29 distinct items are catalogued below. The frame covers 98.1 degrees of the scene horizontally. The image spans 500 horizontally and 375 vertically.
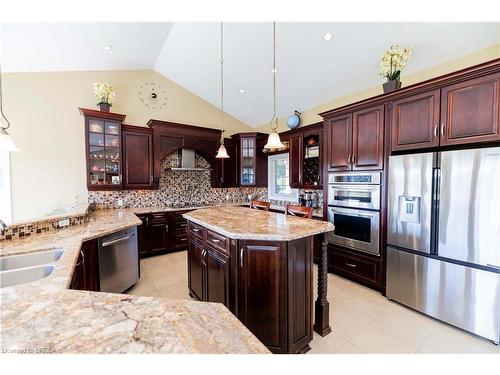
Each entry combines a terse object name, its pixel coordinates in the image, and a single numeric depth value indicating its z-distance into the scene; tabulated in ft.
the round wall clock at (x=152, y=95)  14.53
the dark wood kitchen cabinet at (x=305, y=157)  13.02
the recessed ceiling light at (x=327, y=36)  9.13
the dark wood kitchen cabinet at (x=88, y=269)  6.13
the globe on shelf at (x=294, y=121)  14.58
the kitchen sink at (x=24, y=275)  4.60
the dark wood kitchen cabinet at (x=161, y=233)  13.00
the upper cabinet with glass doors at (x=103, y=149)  12.13
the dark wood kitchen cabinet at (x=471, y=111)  6.16
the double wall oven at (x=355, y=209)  8.92
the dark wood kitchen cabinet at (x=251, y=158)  16.93
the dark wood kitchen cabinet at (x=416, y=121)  7.34
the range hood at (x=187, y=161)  15.25
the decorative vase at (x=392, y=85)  8.32
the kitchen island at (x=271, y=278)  5.51
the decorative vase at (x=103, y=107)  12.28
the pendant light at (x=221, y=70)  9.96
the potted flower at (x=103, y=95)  12.09
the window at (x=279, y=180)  16.61
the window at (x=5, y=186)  11.12
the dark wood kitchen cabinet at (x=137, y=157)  13.19
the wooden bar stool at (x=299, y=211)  8.37
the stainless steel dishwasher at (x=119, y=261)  7.77
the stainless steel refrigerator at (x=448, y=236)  6.20
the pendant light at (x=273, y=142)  7.29
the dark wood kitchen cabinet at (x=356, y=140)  8.83
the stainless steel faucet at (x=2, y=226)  6.02
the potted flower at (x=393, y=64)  8.18
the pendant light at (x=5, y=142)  5.15
